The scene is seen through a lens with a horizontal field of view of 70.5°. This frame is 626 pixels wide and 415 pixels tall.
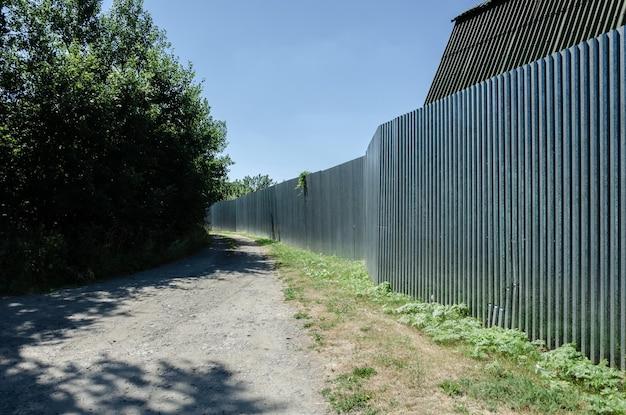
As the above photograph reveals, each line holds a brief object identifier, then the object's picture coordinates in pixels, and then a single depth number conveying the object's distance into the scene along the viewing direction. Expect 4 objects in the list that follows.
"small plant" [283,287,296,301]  7.77
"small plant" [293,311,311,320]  6.35
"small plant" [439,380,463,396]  3.58
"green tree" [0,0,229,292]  10.38
